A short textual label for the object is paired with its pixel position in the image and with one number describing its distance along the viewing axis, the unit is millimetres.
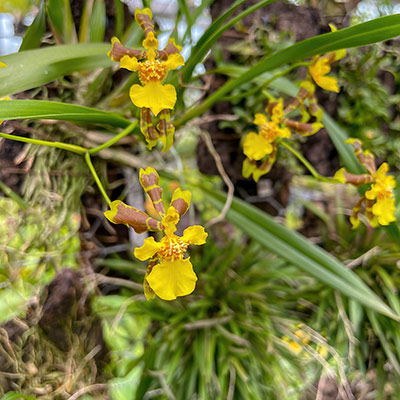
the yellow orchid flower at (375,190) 155
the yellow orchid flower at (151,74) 139
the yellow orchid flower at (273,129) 166
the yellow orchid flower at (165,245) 130
